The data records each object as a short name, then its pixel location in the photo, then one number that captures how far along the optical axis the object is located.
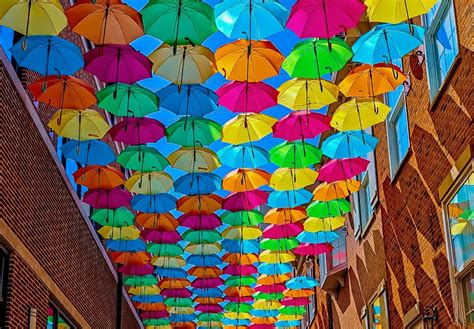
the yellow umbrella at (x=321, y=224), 22.53
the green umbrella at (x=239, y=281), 29.47
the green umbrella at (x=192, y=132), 17.41
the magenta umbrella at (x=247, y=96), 15.90
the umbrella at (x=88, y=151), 18.27
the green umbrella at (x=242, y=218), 22.11
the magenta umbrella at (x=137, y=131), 17.22
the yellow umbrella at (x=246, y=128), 16.97
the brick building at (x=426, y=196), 13.05
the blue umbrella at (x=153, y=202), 20.75
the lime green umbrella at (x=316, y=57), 14.92
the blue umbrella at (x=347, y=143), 18.47
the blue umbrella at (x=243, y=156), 18.62
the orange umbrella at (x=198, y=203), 20.78
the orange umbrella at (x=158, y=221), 22.12
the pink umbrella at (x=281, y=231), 23.08
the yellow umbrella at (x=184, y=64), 15.09
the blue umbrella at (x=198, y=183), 19.83
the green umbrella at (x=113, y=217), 21.45
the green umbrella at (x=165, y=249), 24.64
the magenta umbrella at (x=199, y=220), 21.91
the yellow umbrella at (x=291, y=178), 19.22
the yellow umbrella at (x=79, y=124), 17.06
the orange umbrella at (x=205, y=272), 27.52
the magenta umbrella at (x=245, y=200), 20.94
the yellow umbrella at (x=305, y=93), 16.03
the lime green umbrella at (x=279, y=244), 24.47
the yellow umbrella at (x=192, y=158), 18.42
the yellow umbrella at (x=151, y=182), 19.66
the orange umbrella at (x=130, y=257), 25.27
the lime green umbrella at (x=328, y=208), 21.64
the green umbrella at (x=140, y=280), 28.81
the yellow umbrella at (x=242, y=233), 23.17
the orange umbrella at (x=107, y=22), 13.77
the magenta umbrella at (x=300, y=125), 17.09
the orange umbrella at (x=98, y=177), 19.30
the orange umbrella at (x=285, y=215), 22.08
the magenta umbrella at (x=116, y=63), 14.70
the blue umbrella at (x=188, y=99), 16.50
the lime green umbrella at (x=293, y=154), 18.16
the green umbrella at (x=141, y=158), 18.34
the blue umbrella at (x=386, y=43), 14.49
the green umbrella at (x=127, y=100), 16.31
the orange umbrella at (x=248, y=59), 14.77
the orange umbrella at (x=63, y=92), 15.41
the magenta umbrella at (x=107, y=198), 20.16
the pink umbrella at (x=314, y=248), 24.50
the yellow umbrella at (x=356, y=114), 16.88
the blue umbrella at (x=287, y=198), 21.00
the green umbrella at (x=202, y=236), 23.14
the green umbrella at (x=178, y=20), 13.71
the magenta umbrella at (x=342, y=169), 19.22
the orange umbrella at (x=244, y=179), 19.75
